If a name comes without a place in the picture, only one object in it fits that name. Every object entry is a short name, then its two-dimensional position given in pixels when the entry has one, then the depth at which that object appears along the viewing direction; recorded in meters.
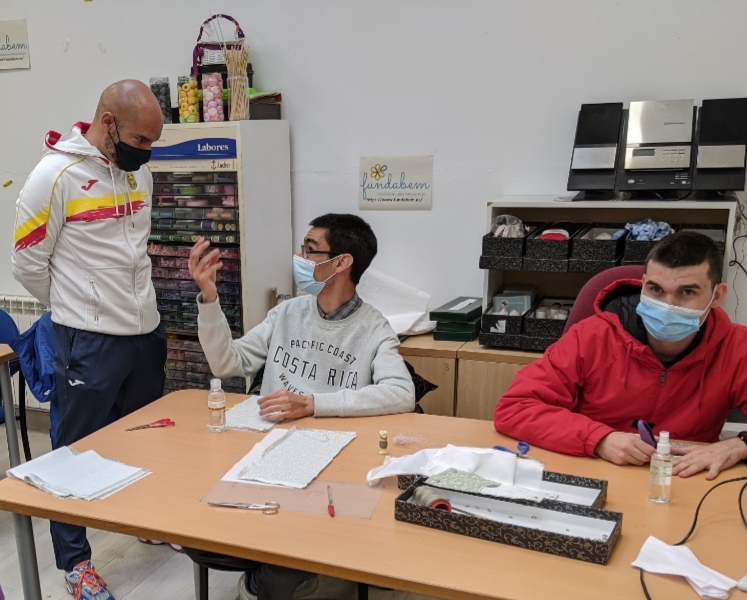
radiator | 3.95
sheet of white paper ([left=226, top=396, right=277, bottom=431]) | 1.85
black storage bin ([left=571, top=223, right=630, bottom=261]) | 2.64
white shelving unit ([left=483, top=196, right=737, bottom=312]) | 2.59
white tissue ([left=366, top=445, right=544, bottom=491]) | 1.47
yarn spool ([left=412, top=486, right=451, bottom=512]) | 1.36
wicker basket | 3.22
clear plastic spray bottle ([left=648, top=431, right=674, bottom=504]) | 1.42
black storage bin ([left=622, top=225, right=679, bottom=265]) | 2.59
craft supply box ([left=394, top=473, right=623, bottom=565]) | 1.21
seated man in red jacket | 1.65
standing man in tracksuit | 2.21
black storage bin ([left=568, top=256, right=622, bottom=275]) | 2.65
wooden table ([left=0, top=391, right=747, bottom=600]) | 1.16
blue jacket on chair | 2.44
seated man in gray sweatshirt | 1.97
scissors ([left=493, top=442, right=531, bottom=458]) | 1.65
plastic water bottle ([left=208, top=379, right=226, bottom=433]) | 1.83
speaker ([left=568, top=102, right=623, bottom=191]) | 2.71
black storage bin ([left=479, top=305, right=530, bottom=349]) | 2.82
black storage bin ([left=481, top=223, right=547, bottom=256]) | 2.76
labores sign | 3.08
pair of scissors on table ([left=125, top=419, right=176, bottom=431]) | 1.87
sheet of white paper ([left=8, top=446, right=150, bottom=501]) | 1.49
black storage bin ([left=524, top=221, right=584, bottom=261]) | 2.71
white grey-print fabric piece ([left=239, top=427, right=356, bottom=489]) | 1.54
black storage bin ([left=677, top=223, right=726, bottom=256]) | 2.56
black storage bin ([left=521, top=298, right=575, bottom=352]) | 2.77
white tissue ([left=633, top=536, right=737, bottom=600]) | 1.12
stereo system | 2.57
